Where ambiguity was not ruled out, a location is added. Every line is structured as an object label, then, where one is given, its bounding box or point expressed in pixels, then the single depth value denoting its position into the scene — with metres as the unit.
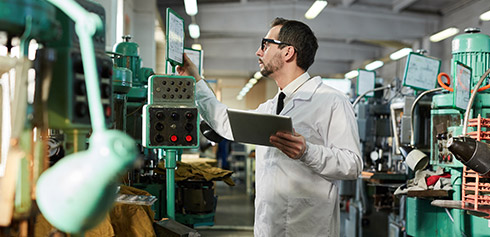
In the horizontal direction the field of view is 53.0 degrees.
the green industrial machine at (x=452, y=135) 3.03
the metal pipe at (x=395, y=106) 4.60
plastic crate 2.59
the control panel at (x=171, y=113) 2.45
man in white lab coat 2.09
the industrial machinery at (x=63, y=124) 0.79
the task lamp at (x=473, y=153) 2.38
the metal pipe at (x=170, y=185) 2.60
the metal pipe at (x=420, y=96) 3.26
